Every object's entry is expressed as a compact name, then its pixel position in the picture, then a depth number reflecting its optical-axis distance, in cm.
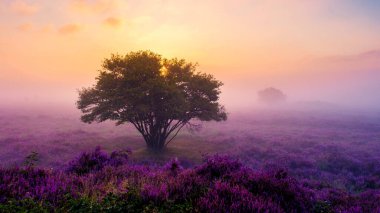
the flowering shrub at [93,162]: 946
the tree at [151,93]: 2428
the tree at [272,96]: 17322
